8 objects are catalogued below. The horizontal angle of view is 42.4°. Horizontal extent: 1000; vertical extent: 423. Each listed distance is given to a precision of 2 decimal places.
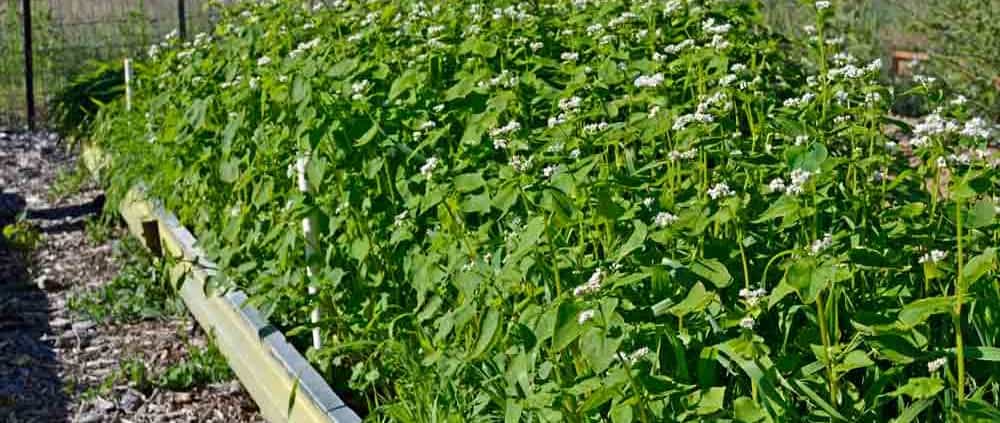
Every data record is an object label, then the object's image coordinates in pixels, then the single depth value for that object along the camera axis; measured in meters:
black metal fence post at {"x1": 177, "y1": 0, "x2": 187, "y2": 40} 9.37
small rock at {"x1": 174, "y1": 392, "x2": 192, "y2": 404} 4.00
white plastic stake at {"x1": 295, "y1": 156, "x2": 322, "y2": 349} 3.43
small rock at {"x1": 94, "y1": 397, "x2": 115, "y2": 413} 3.98
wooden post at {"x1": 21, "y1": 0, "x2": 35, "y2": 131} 8.96
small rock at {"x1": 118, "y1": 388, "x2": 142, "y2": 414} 3.99
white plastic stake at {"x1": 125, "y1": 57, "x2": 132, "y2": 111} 5.89
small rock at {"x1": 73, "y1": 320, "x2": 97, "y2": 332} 4.75
